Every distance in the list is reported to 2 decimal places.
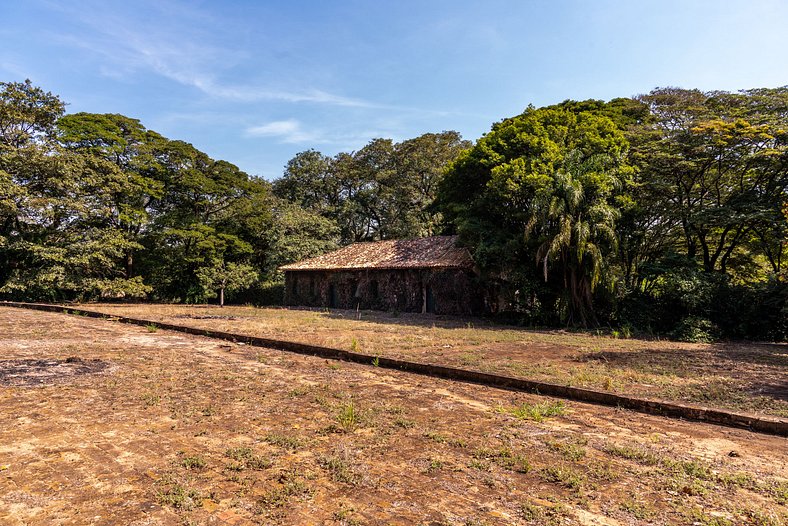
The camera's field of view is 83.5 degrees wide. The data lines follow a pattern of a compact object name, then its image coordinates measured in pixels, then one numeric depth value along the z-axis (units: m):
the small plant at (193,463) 3.72
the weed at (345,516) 2.90
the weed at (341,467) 3.55
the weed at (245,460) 3.73
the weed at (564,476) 3.50
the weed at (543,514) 2.93
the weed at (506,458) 3.84
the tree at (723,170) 15.17
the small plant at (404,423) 4.92
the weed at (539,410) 5.41
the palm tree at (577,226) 15.96
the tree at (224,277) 30.03
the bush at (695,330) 14.01
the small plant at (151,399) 5.61
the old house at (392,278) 23.08
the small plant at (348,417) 4.81
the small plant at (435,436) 4.48
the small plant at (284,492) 3.13
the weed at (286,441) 4.22
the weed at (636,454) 4.04
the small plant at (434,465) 3.78
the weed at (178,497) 3.06
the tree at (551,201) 16.23
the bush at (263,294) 32.72
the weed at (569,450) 4.11
